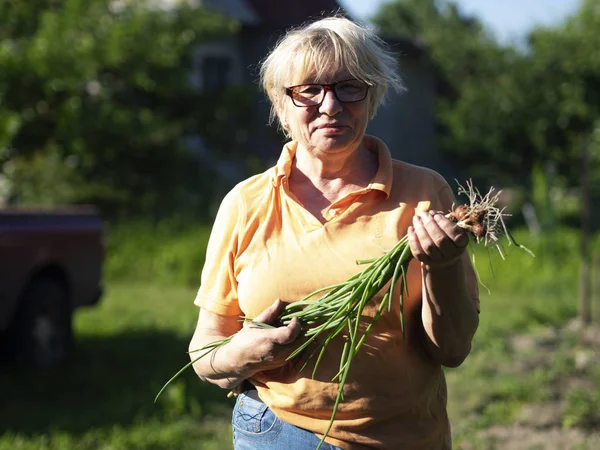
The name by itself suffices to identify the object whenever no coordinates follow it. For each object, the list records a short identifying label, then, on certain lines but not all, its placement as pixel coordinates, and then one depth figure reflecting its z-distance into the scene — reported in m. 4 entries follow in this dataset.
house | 20.61
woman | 2.47
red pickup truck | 7.36
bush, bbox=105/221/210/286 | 14.83
